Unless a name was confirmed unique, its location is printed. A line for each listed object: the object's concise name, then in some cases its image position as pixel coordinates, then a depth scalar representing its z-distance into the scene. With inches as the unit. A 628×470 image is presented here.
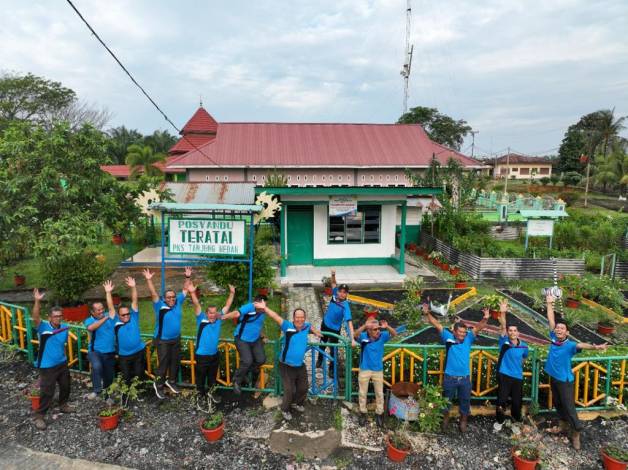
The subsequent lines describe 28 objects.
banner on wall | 542.0
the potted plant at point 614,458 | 177.6
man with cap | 246.5
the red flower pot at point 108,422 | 206.6
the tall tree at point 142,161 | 1472.7
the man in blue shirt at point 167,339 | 227.5
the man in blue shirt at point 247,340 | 227.5
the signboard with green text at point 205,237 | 299.1
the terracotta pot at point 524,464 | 179.3
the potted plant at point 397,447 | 187.6
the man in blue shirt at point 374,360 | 211.0
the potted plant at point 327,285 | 460.1
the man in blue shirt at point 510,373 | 207.3
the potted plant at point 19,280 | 480.7
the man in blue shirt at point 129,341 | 224.8
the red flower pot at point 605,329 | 352.2
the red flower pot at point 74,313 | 384.2
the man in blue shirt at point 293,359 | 212.4
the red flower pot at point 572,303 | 426.9
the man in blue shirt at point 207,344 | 220.7
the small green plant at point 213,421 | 202.1
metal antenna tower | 1753.4
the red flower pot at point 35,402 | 218.7
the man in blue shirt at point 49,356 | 211.2
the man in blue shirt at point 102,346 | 222.8
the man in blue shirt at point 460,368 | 205.6
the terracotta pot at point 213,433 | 199.9
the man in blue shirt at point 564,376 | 200.2
